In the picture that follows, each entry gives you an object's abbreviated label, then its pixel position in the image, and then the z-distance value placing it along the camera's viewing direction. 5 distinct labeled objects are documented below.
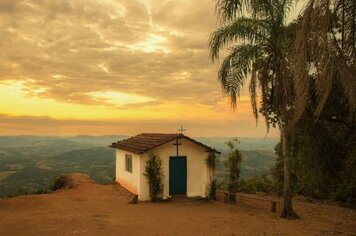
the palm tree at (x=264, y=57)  15.95
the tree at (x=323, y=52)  7.52
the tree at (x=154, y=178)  21.11
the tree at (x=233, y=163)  21.39
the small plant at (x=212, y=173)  22.22
